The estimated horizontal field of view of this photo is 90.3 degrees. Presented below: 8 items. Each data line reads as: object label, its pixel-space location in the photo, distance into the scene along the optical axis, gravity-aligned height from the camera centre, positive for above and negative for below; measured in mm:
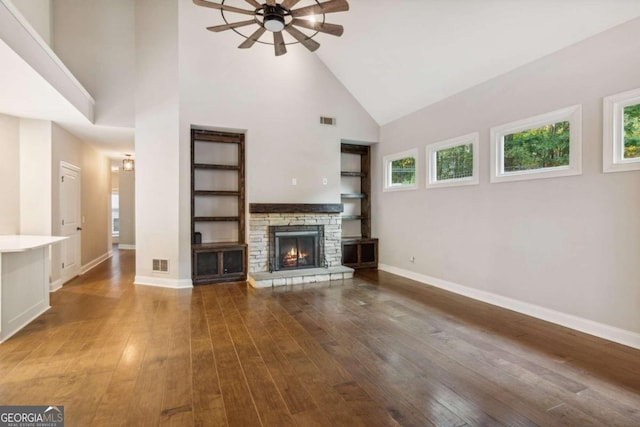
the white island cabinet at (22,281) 3133 -782
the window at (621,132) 3057 +769
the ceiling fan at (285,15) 3139 +2035
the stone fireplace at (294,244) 5676 -645
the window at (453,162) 4723 +785
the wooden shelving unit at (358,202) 6871 +182
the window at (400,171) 6016 +793
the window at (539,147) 3514 +780
